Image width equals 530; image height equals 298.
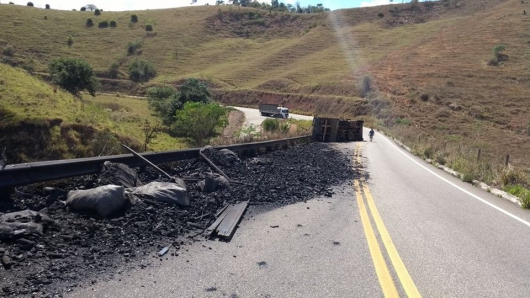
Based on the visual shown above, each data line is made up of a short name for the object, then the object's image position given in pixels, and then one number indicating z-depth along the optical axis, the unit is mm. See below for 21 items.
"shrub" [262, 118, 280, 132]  28794
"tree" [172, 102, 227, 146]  22984
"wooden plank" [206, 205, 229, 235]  5779
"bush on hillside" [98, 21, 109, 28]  106931
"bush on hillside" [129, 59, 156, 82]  75750
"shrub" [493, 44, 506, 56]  69062
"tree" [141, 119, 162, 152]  21464
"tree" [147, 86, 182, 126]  32500
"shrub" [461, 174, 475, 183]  13322
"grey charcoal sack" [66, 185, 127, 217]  5699
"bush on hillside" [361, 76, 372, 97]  65738
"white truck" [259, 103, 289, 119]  52594
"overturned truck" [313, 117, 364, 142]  27203
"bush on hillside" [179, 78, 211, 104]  36219
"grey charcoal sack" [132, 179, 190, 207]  6691
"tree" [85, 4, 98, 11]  141575
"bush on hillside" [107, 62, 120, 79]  74731
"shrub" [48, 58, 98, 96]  39062
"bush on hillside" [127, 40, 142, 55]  90938
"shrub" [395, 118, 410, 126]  50306
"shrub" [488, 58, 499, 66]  67375
